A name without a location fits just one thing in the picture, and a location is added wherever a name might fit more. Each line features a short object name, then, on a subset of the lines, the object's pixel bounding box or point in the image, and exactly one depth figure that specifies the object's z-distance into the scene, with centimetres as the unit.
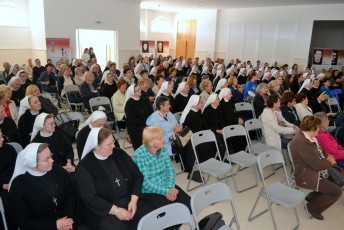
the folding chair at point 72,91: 788
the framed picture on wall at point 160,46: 2077
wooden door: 2070
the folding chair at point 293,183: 408
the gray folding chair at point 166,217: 239
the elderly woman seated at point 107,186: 282
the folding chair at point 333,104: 825
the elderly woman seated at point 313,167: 390
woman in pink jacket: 430
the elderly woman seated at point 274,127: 524
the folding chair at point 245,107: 672
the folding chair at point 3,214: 264
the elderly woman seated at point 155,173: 328
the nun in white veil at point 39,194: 257
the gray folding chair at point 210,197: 272
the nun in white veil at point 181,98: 646
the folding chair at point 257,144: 502
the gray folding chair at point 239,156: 444
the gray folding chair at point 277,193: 345
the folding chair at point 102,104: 655
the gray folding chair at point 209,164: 410
